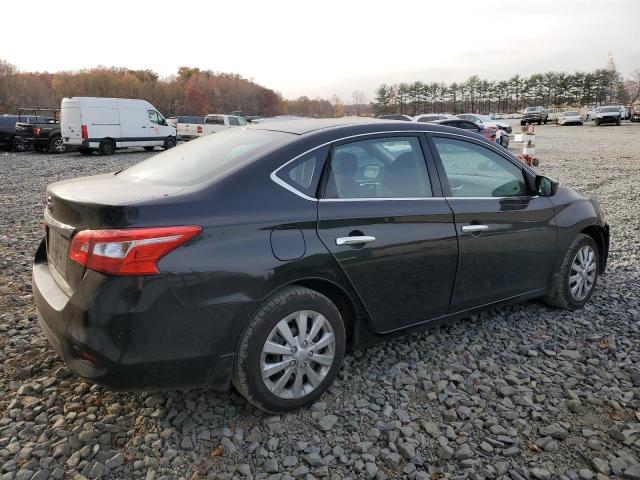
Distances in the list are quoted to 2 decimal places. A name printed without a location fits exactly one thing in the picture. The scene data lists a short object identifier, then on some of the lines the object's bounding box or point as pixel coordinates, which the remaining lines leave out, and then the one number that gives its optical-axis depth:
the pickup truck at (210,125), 27.09
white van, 19.70
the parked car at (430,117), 26.60
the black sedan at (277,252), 2.39
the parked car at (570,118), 48.27
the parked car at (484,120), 28.19
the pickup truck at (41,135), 21.22
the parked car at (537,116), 54.38
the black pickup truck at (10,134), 22.06
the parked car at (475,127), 19.22
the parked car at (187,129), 27.83
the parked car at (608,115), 44.16
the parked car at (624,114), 46.37
